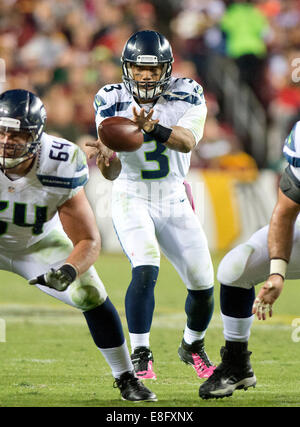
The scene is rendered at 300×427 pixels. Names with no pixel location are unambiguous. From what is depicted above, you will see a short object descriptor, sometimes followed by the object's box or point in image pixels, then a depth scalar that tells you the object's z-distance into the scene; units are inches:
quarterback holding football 402.3
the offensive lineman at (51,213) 327.9
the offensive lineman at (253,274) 317.4
